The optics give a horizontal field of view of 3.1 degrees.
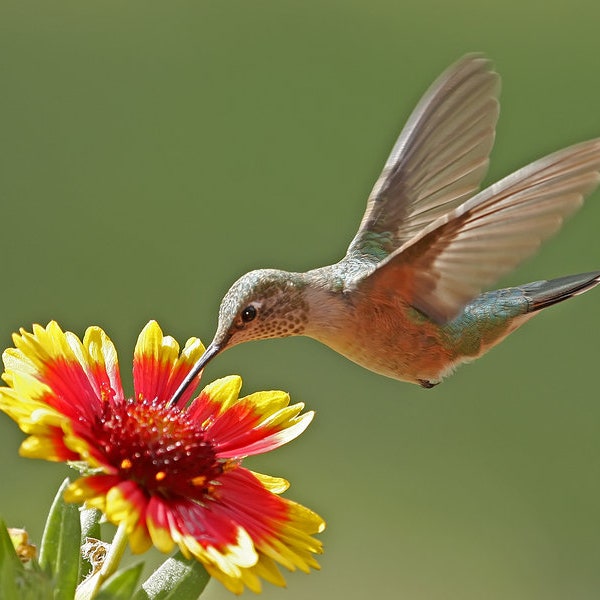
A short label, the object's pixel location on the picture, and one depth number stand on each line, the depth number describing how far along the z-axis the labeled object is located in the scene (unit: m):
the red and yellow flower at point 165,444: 2.01
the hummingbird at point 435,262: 2.06
